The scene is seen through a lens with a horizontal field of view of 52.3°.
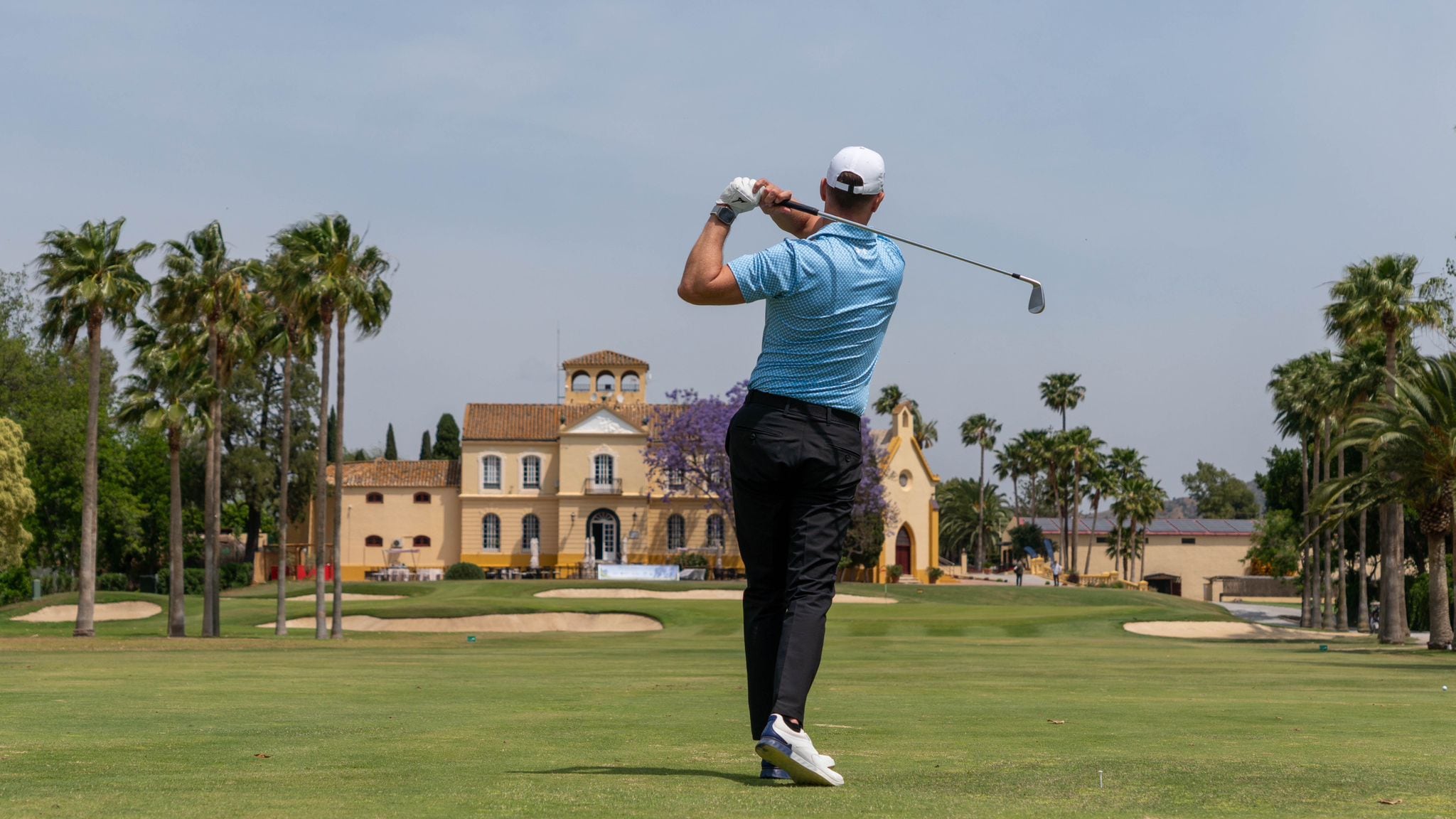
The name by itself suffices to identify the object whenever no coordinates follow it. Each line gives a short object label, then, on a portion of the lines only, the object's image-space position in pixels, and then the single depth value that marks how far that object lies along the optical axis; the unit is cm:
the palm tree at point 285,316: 3891
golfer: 581
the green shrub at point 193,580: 6969
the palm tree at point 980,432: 10688
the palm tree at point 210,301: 4053
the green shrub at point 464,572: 7450
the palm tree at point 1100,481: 9909
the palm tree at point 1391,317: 4566
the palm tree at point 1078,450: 9556
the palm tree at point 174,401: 3997
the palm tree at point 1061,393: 10162
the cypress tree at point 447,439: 10631
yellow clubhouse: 8275
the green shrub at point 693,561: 7894
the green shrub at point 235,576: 7419
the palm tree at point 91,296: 3925
